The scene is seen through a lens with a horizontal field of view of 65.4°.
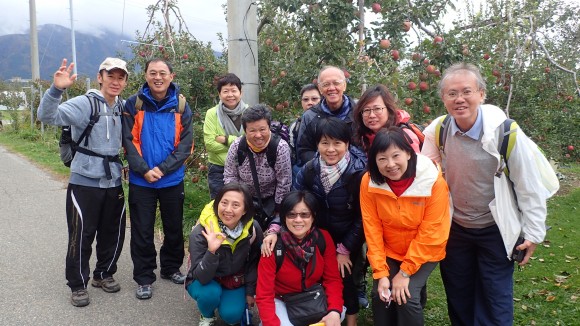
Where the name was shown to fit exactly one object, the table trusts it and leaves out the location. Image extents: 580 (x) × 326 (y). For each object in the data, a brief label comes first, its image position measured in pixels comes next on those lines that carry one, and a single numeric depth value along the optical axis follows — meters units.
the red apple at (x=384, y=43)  4.08
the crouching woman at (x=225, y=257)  3.15
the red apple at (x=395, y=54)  4.09
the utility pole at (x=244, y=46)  4.21
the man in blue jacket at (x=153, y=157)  3.69
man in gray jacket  3.56
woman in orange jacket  2.59
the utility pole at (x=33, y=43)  18.08
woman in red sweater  2.98
